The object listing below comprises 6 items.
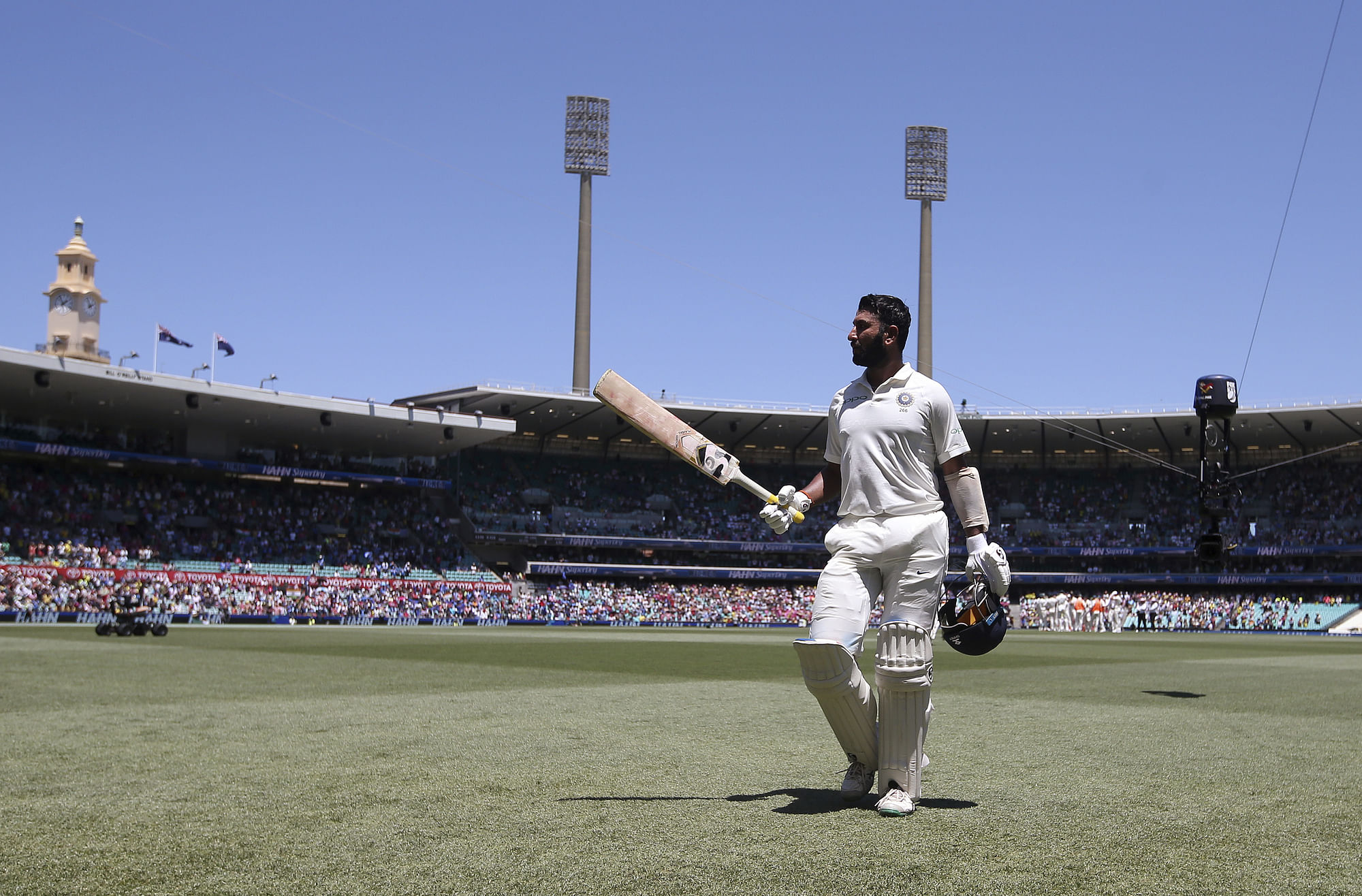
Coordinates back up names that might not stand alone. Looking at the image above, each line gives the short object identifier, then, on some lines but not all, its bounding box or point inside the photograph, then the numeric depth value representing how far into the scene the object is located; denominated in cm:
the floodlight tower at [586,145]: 7631
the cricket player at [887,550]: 586
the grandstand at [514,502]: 5162
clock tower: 8056
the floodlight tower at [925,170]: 8156
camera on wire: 1919
